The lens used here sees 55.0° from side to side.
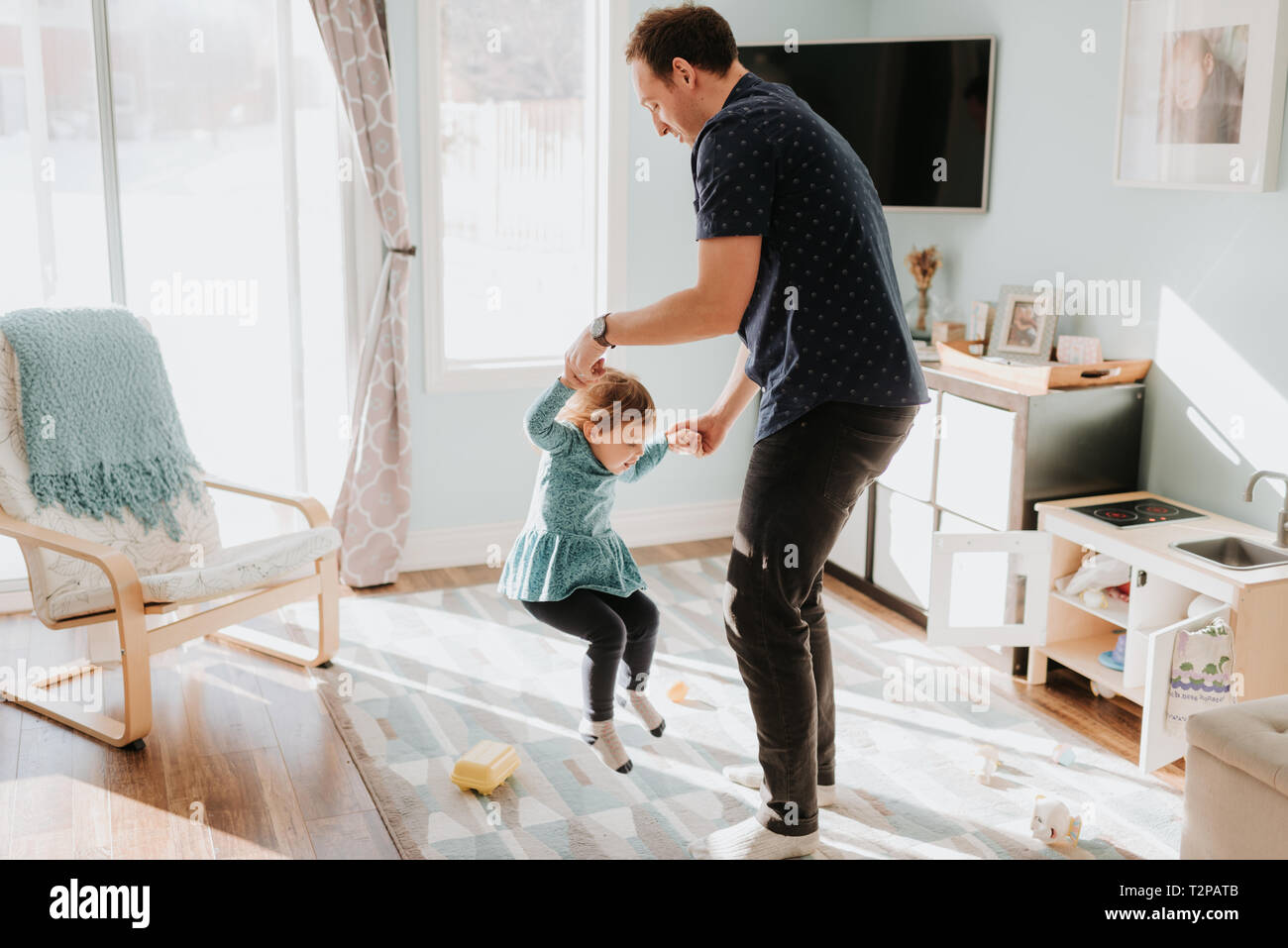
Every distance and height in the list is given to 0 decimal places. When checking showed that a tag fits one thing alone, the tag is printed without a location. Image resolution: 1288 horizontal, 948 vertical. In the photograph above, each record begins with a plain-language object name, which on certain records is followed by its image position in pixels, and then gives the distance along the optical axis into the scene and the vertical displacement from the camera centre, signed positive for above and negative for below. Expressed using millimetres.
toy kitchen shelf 2662 -897
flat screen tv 3775 +374
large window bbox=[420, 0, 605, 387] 3969 +129
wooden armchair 2779 -856
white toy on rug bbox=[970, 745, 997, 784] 2717 -1165
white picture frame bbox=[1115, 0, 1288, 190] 2855 +325
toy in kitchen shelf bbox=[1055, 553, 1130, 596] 3119 -862
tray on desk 3246 -384
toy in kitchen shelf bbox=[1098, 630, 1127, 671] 3094 -1052
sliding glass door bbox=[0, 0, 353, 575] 3520 +49
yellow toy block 2602 -1140
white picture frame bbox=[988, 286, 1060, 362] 3555 -282
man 2010 -158
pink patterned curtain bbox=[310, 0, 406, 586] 3697 -418
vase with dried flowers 4016 -151
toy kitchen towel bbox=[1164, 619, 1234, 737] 2600 -913
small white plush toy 2432 -1154
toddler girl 2588 -683
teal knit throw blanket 3059 -506
